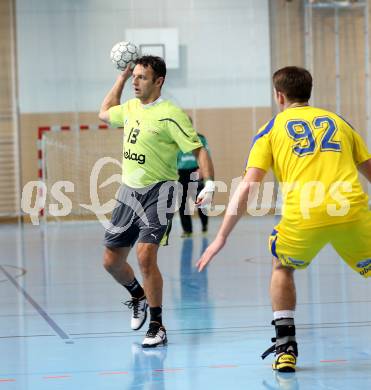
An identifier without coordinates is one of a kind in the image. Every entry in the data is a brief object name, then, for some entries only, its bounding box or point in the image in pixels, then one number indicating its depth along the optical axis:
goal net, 39.19
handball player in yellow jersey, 10.11
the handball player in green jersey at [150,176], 12.84
